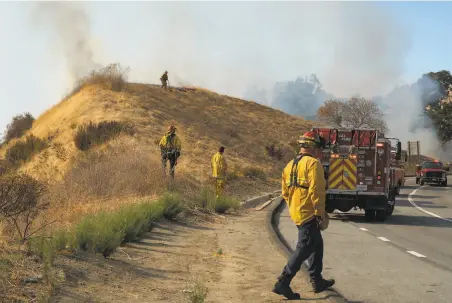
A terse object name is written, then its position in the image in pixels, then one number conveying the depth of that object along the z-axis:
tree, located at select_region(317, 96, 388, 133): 62.94
